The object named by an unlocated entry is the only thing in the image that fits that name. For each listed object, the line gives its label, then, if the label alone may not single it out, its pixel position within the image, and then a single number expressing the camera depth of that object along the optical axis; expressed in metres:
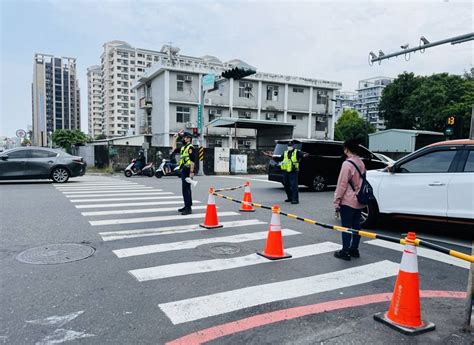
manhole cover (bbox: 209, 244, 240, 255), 5.61
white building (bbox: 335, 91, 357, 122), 149.56
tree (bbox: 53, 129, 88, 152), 60.62
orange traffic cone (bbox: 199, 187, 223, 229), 7.27
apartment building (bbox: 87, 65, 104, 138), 126.27
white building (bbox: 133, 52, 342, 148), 39.03
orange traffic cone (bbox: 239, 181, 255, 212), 8.94
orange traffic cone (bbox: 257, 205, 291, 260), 5.31
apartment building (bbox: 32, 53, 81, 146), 94.69
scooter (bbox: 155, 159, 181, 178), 20.08
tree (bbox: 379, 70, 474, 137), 42.95
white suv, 6.12
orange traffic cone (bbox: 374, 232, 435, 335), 3.31
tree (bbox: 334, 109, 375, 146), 70.19
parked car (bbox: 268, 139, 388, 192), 13.55
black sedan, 13.97
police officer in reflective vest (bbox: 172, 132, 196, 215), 8.40
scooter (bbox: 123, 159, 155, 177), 20.30
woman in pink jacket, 5.24
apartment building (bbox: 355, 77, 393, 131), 150.50
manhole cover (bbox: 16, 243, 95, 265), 5.09
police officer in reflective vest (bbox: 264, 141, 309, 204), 10.46
